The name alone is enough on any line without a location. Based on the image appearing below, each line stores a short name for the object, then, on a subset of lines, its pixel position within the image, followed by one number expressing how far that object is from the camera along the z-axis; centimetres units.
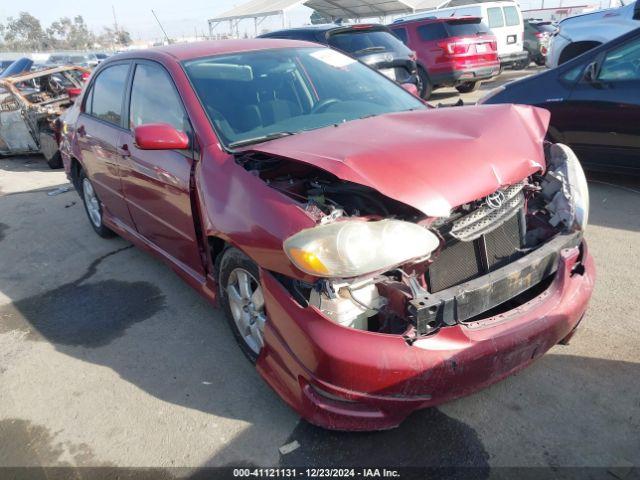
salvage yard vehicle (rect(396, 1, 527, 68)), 1329
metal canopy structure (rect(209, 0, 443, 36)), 2795
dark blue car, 484
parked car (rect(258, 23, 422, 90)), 870
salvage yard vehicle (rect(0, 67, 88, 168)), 899
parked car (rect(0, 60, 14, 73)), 3045
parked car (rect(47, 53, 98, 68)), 3012
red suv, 1066
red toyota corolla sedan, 208
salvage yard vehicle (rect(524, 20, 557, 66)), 1669
